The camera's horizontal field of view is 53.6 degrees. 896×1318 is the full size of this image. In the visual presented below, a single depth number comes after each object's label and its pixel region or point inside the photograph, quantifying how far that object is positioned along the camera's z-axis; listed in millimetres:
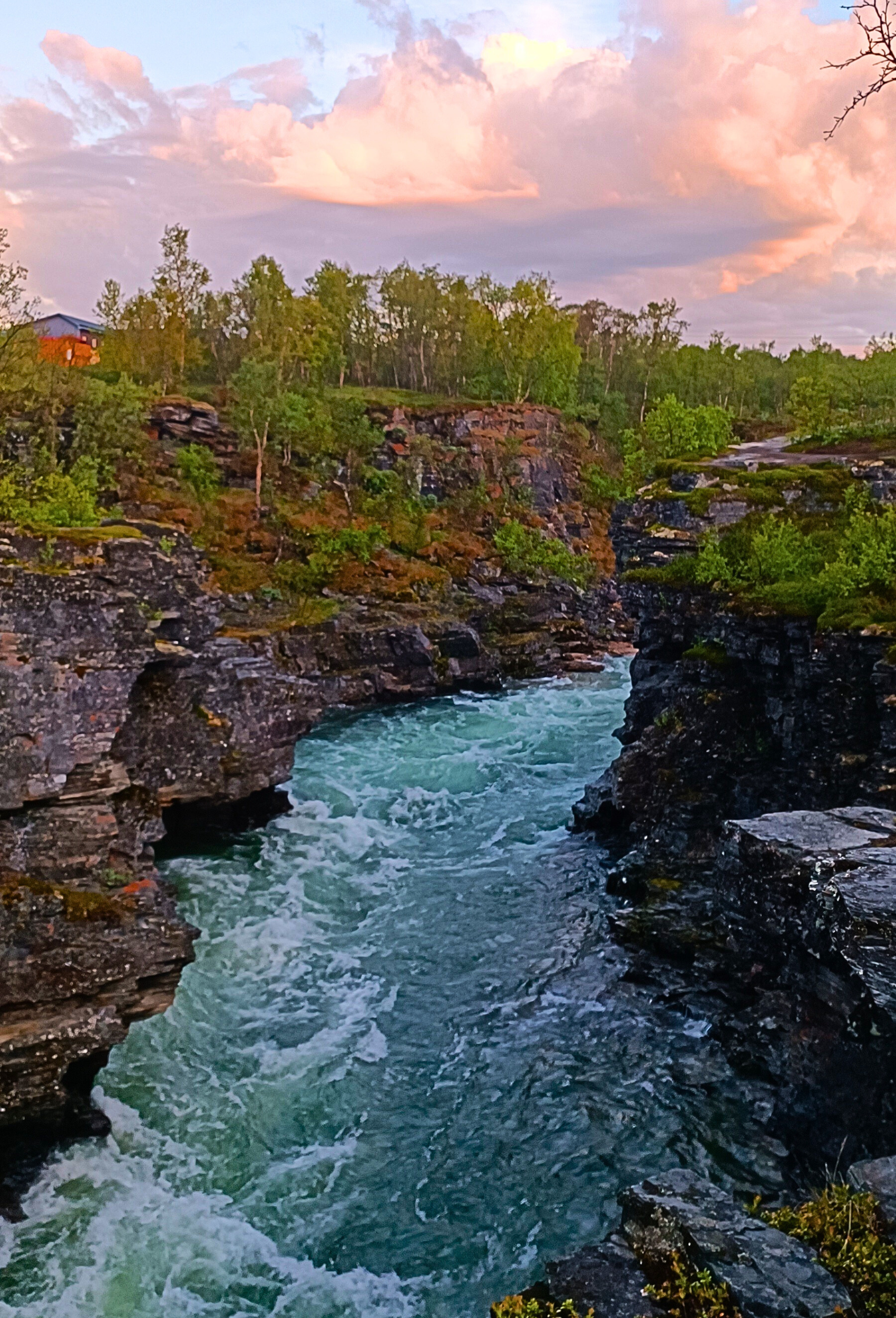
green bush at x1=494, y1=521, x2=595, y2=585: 52438
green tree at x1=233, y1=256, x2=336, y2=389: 58625
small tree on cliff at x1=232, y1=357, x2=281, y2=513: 48500
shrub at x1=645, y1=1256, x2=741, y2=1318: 6375
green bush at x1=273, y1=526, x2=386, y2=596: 44312
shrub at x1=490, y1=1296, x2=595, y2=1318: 6387
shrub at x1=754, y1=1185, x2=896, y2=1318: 6559
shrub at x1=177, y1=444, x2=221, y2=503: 47375
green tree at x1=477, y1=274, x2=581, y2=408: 68688
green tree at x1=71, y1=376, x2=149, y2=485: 43844
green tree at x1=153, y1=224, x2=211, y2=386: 52656
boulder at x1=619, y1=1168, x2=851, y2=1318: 6418
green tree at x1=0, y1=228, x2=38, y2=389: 31000
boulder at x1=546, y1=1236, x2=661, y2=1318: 6555
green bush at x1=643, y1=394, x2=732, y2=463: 33344
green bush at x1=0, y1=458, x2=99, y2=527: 23141
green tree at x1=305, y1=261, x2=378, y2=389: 68125
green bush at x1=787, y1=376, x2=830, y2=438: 40938
